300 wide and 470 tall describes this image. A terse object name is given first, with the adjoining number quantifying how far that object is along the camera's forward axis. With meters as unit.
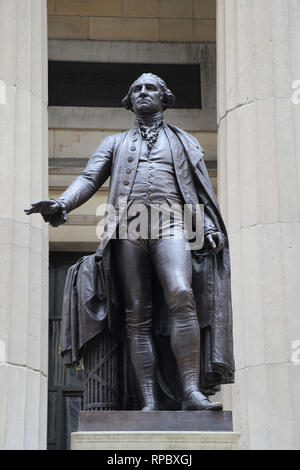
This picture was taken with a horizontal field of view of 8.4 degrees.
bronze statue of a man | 16.52
